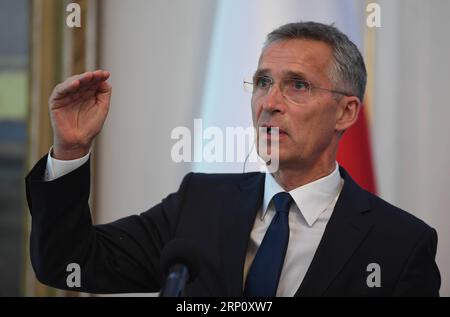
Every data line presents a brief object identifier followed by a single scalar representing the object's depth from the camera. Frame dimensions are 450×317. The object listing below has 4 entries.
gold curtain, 4.14
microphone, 3.38
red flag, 4.05
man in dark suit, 3.64
